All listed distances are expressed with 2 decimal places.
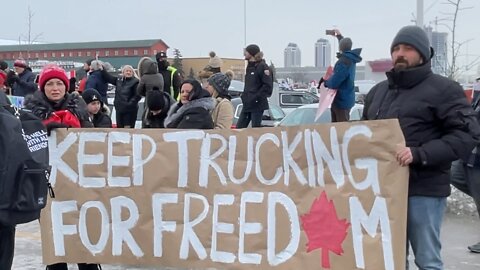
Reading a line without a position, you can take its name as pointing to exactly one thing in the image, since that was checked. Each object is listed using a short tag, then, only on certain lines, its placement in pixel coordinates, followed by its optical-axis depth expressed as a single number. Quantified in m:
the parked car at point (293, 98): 22.98
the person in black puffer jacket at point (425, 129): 3.95
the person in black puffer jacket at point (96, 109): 7.18
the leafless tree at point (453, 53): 12.56
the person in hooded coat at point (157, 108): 6.64
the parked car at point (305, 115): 11.42
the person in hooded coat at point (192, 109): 6.12
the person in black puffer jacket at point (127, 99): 11.37
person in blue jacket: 8.77
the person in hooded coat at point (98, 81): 12.68
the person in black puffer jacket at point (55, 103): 4.88
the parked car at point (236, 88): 20.79
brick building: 75.19
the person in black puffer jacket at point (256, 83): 11.03
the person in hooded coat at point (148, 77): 10.28
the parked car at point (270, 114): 14.15
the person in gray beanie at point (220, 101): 7.18
